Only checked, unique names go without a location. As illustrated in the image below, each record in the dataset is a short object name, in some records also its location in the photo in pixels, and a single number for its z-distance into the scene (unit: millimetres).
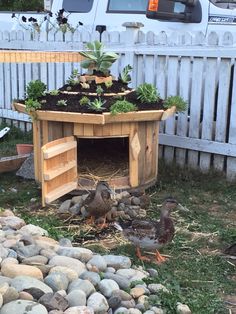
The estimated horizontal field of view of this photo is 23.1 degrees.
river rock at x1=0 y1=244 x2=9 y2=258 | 3520
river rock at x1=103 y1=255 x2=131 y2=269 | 3770
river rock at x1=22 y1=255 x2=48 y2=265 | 3477
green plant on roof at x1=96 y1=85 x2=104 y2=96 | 5645
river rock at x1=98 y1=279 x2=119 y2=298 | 3299
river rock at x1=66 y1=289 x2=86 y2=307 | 3082
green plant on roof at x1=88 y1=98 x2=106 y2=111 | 5314
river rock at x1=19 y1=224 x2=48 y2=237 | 4234
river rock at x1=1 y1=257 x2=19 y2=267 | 3387
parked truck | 7039
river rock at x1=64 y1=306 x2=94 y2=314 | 2969
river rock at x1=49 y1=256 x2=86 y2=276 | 3510
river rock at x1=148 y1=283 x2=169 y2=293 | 3494
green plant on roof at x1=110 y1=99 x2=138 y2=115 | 5281
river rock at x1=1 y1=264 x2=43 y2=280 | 3279
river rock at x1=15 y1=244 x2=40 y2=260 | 3598
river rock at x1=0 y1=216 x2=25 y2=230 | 4367
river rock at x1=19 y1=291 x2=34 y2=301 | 2973
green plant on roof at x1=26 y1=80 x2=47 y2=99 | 5766
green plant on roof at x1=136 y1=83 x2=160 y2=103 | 5777
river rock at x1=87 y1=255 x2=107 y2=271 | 3631
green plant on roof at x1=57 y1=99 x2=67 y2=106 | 5484
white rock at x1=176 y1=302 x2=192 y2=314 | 3316
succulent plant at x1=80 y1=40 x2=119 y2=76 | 5988
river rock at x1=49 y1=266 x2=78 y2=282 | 3361
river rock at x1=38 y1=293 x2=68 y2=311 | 2957
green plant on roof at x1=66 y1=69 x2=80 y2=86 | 6016
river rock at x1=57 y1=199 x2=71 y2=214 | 5227
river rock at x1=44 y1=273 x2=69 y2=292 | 3213
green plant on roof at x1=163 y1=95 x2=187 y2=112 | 5933
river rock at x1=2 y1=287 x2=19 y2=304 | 2951
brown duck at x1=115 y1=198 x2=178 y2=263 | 4072
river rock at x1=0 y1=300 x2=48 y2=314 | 2854
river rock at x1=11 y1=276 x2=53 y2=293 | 3086
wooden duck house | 5215
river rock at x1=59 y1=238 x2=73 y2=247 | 4138
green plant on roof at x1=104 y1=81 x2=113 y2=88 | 5871
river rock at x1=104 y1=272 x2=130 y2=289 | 3451
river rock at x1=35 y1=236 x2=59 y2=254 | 3800
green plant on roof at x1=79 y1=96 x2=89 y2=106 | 5449
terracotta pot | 7203
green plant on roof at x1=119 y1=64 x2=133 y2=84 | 6113
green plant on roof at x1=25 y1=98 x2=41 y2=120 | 5498
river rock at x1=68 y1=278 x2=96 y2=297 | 3219
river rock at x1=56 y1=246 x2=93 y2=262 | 3732
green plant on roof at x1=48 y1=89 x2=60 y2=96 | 5812
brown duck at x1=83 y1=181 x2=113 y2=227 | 4770
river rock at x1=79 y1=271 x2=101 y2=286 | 3373
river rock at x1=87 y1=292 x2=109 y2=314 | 3105
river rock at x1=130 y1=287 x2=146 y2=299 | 3379
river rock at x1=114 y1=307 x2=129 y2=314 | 3172
